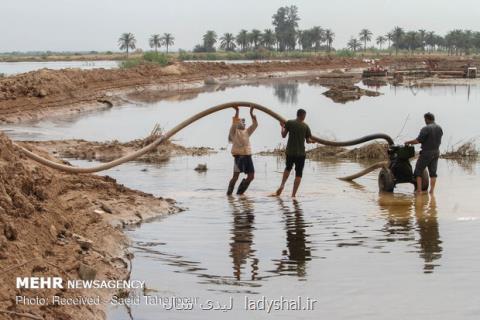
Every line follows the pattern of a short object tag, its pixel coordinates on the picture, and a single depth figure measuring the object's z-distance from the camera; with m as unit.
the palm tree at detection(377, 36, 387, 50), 187.62
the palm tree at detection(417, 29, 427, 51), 170.38
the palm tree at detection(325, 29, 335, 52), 175.50
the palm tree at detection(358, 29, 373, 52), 181.68
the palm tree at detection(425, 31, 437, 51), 172.25
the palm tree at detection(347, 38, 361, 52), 182.38
